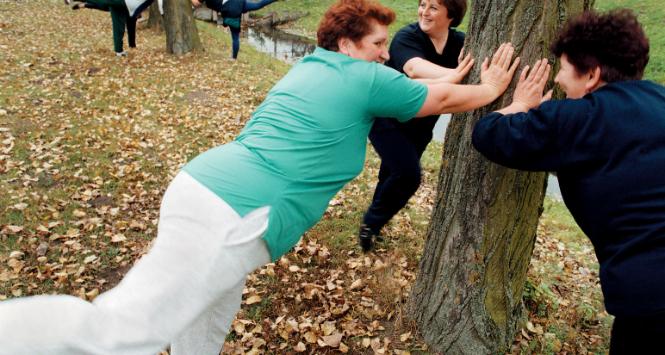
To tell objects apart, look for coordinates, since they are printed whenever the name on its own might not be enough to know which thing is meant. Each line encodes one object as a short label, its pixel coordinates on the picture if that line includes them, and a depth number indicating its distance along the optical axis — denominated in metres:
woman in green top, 1.72
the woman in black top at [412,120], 3.25
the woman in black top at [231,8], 10.50
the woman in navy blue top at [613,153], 1.80
